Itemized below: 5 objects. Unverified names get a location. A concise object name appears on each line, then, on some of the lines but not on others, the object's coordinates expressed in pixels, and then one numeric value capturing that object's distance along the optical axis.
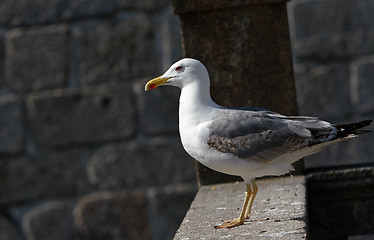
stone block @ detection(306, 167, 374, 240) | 7.46
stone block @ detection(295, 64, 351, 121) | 10.51
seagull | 6.05
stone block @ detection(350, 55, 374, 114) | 10.45
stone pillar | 7.96
